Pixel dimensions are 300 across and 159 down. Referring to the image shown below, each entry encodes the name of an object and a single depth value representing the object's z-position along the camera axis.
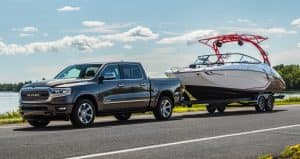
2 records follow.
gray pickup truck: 14.44
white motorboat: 22.83
